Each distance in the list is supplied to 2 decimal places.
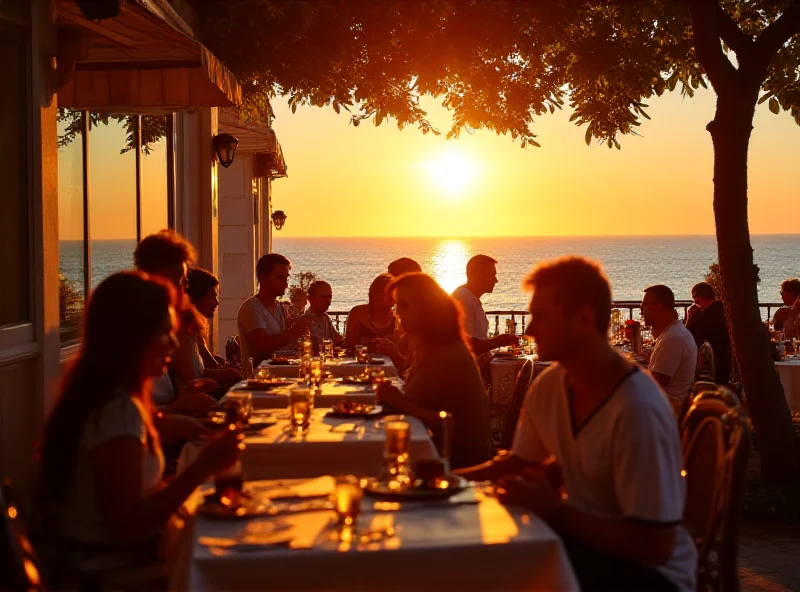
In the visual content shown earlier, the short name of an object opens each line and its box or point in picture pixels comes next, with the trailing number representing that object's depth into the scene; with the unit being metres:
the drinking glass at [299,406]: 4.60
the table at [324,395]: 5.96
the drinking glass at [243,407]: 4.47
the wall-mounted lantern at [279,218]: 25.20
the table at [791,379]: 10.11
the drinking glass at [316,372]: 6.47
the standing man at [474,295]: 9.27
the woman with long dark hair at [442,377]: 5.20
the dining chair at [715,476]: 3.14
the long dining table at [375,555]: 2.63
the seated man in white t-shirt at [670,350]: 7.18
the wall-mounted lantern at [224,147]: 11.92
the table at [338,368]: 7.77
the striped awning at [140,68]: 6.19
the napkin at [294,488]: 3.30
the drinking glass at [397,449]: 3.43
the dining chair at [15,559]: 2.13
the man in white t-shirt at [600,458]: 2.76
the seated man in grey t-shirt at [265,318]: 8.69
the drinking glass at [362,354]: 8.15
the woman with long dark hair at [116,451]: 2.82
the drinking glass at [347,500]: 2.89
